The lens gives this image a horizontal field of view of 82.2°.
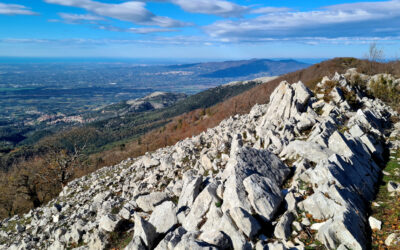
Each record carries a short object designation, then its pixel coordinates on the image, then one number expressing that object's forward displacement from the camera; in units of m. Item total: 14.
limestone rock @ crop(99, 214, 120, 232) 14.83
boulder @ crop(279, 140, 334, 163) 15.21
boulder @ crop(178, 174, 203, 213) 13.90
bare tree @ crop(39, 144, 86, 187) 35.94
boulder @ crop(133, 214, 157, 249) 11.78
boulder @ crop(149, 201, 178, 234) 12.76
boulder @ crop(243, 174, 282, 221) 11.20
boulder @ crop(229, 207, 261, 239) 10.10
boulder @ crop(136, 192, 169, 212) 16.86
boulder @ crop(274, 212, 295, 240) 9.95
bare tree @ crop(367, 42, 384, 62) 53.36
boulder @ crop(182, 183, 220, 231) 12.01
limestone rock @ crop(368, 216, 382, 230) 9.68
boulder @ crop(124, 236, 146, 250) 11.40
